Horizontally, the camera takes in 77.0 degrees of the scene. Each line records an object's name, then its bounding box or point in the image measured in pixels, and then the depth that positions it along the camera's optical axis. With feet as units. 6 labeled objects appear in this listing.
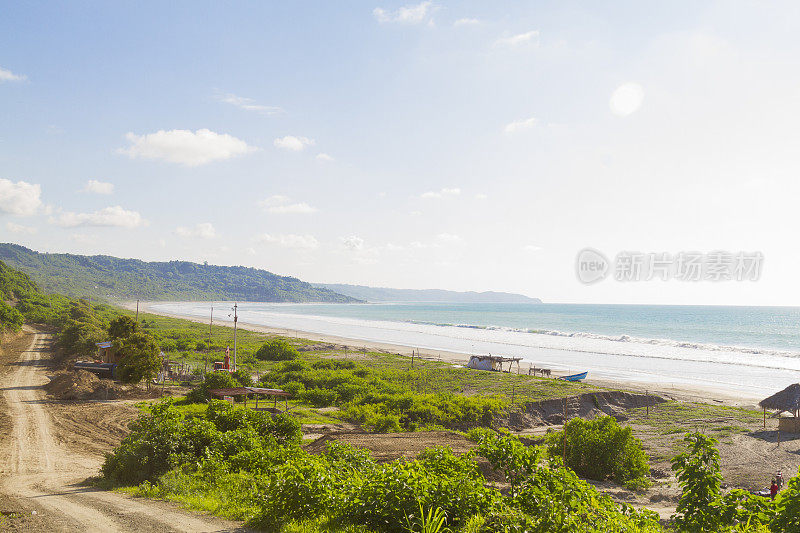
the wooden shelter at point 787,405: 94.94
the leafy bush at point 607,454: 67.87
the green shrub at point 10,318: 204.95
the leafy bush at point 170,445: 48.11
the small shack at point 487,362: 172.04
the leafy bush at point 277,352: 181.78
